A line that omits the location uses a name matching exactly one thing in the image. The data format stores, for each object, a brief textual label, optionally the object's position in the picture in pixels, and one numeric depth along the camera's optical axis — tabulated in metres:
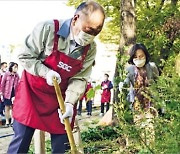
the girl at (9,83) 9.98
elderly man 3.15
